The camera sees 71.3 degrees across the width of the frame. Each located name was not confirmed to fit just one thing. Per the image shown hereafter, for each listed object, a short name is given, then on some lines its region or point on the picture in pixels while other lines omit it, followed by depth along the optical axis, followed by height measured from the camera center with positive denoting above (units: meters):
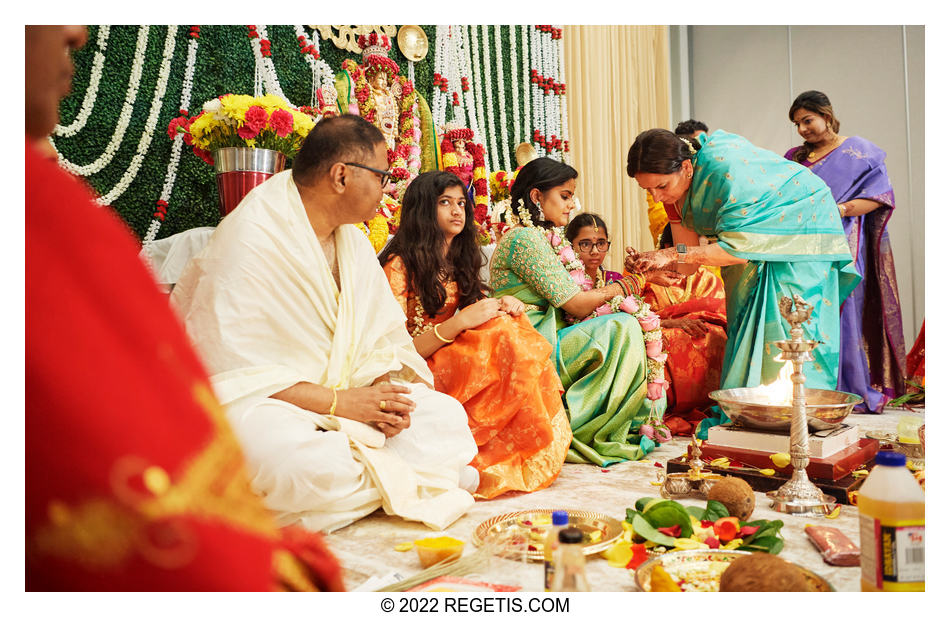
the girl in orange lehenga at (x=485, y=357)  2.71 -0.16
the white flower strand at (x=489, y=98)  5.20 +1.76
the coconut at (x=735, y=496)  2.00 -0.55
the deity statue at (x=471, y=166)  4.30 +1.00
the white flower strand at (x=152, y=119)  3.34 +1.04
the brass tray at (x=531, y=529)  1.80 -0.62
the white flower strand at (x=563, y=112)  5.85 +1.84
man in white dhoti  1.99 -0.11
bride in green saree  3.18 -0.15
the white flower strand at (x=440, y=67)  4.80 +1.85
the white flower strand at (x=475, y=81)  5.07 +1.86
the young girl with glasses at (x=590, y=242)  4.16 +0.48
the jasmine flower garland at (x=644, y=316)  3.35 +0.01
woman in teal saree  3.43 +0.41
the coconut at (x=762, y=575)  1.29 -0.51
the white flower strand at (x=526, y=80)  5.48 +2.00
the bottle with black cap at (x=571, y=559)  0.93 -0.34
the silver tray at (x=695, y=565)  1.53 -0.59
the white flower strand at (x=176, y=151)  3.43 +0.90
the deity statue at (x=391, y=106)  3.90 +1.31
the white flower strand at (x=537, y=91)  5.57 +1.95
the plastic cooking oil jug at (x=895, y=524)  1.22 -0.39
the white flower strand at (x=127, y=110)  3.25 +1.06
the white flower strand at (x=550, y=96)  5.68 +1.94
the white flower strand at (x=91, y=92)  3.16 +1.12
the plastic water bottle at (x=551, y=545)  1.19 -0.44
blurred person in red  0.47 -0.08
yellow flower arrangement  2.88 +0.88
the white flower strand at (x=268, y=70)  3.77 +1.46
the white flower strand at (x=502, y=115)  5.27 +1.66
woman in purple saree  4.39 +0.66
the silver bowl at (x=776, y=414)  2.38 -0.36
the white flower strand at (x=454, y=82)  4.92 +1.78
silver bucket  2.95 +0.73
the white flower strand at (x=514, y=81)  5.38 +1.97
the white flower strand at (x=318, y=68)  4.00 +1.56
